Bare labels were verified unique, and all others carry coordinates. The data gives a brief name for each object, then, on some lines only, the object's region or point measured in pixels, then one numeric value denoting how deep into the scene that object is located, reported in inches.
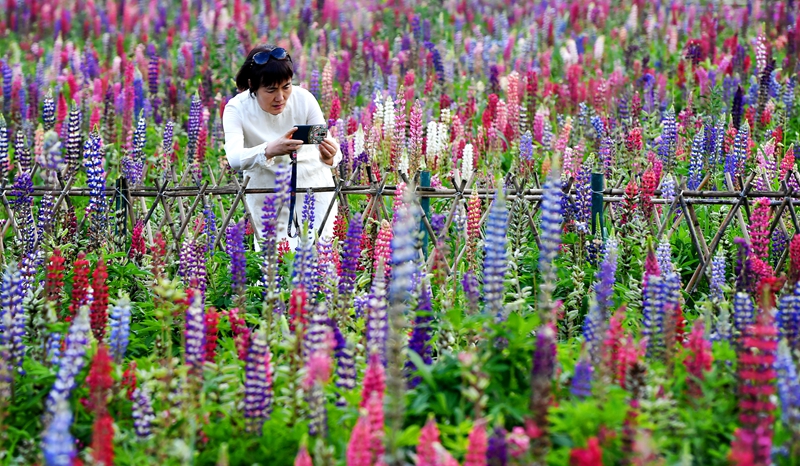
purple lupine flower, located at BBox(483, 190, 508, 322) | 324.2
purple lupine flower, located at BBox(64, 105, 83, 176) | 597.0
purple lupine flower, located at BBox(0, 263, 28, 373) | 320.8
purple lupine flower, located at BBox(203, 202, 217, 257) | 537.3
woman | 479.2
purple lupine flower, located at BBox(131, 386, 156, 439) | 287.0
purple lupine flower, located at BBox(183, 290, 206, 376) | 293.4
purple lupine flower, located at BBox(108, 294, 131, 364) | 321.7
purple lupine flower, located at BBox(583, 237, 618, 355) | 314.6
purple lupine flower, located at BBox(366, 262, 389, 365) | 307.3
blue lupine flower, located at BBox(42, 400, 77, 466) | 215.2
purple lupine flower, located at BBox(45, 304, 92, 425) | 282.7
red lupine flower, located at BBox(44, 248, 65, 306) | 375.2
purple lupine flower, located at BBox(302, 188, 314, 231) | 484.1
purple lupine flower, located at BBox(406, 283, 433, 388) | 305.6
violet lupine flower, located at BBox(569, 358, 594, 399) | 272.1
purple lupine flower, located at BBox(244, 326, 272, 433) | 287.9
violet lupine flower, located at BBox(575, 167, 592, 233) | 490.2
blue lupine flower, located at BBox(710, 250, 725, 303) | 392.5
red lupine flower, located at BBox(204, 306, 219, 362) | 335.9
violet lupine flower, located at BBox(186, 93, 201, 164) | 710.5
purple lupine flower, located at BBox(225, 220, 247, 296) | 381.4
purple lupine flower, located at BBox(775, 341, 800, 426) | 249.0
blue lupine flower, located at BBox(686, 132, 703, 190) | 581.9
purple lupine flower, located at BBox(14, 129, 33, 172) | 629.5
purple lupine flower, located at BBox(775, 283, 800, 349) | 314.2
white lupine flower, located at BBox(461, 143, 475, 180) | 596.1
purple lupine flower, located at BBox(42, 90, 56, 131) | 713.0
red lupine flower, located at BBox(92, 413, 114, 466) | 236.5
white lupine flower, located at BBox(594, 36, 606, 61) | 1021.8
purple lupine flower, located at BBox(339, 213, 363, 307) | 381.7
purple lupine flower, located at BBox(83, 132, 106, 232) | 483.5
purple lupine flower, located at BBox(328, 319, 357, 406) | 299.0
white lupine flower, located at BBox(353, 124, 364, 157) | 620.7
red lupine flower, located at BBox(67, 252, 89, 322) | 366.9
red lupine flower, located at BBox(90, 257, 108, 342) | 354.9
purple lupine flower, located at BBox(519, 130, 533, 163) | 652.1
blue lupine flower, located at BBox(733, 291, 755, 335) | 307.0
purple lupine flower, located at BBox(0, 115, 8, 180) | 601.0
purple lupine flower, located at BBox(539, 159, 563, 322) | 313.9
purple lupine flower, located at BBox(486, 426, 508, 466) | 237.6
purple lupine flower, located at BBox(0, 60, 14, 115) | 869.8
